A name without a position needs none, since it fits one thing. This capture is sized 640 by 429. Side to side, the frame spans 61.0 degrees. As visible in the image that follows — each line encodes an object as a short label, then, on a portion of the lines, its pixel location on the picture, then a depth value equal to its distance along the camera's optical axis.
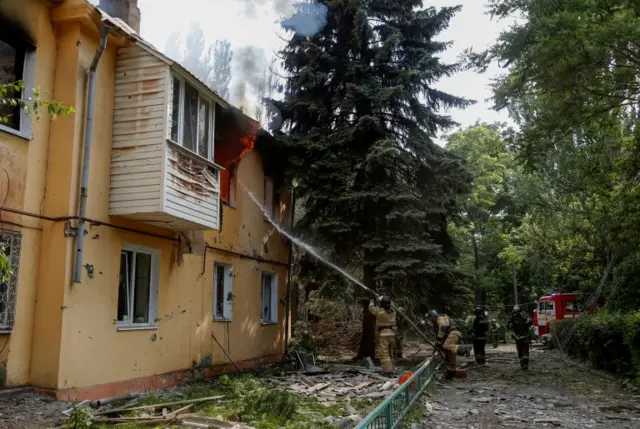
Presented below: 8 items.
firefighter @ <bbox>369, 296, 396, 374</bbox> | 12.88
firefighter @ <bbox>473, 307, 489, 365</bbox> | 16.66
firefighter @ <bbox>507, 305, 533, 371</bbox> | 15.33
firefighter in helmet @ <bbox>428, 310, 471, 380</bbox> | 13.26
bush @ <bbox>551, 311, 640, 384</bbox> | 12.24
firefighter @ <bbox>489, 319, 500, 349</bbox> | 25.89
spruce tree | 15.31
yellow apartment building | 8.35
